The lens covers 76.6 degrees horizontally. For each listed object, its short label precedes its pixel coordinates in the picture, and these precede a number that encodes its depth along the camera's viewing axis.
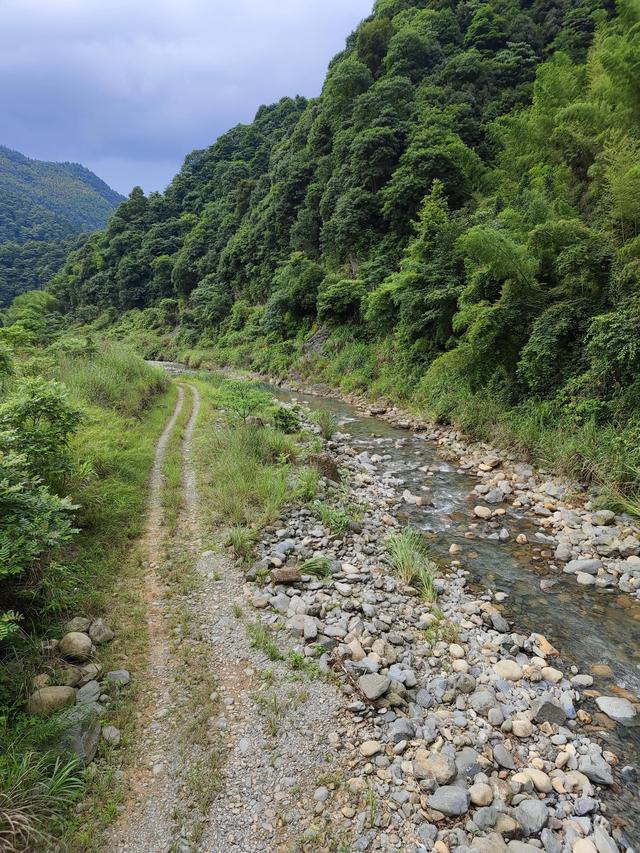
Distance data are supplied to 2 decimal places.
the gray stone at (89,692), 3.91
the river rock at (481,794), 3.31
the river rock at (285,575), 6.06
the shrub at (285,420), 13.48
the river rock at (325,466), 10.01
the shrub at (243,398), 12.37
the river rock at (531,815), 3.19
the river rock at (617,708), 4.35
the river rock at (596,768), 3.62
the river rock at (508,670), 4.76
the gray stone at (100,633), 4.64
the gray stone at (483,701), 4.27
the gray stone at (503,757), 3.68
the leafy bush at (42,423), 5.78
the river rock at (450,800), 3.22
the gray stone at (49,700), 3.58
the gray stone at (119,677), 4.20
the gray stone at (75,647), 4.28
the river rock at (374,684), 4.20
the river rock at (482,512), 8.93
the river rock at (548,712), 4.23
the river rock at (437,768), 3.44
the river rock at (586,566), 6.95
